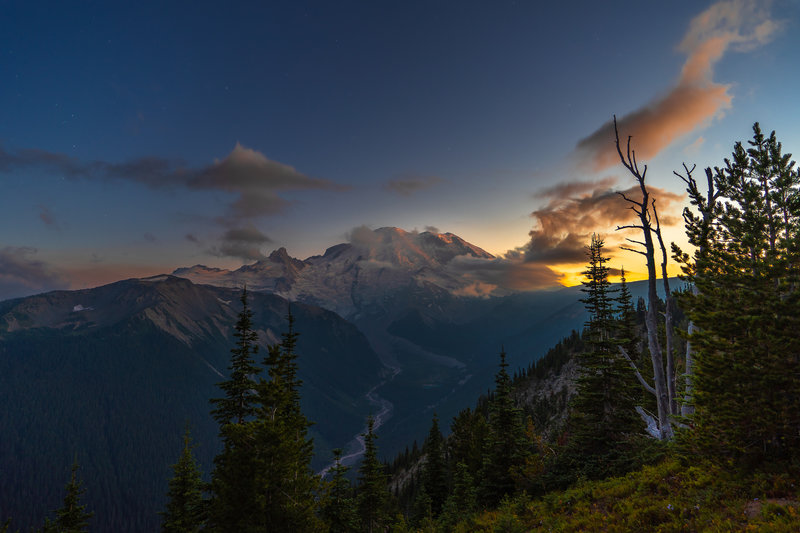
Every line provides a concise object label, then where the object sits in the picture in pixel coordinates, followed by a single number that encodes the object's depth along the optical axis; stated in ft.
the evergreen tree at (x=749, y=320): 34.12
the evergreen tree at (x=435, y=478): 146.49
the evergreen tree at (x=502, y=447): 93.50
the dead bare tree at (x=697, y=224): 43.37
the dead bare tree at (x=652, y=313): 48.49
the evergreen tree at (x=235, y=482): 50.75
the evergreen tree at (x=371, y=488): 123.85
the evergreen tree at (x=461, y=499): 83.06
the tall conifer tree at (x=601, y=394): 75.20
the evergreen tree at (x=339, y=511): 100.70
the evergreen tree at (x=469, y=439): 148.15
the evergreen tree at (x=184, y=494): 90.35
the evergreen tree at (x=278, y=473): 51.85
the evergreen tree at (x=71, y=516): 94.94
